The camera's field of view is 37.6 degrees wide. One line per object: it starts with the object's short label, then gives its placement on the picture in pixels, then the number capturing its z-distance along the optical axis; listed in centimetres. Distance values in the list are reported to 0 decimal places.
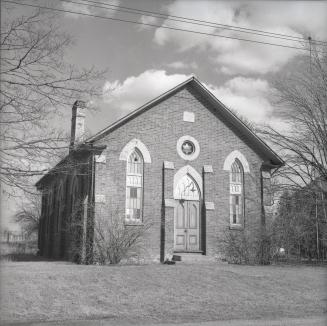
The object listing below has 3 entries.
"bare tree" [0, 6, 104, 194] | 1048
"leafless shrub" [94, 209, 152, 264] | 1797
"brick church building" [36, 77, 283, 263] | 1961
